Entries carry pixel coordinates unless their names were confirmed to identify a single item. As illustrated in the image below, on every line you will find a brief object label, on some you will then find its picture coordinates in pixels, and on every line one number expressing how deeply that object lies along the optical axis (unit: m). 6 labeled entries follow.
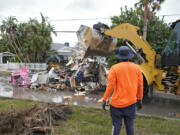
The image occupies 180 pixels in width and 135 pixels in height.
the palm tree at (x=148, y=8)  13.27
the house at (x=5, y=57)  32.35
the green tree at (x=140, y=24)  13.57
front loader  6.36
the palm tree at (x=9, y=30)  24.55
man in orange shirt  2.74
